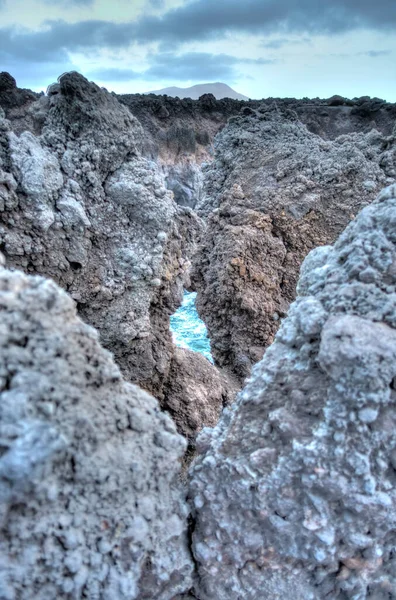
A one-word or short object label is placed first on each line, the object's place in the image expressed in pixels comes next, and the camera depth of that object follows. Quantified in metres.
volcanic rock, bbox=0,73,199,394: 2.51
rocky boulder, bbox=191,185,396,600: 1.40
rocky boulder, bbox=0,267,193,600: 1.19
